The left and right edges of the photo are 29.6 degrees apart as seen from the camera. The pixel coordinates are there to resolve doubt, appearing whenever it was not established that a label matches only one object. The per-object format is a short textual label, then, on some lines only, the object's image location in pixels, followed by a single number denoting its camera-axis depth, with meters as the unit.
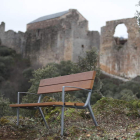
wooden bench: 4.17
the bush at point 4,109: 13.05
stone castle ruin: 23.03
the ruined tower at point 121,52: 22.70
